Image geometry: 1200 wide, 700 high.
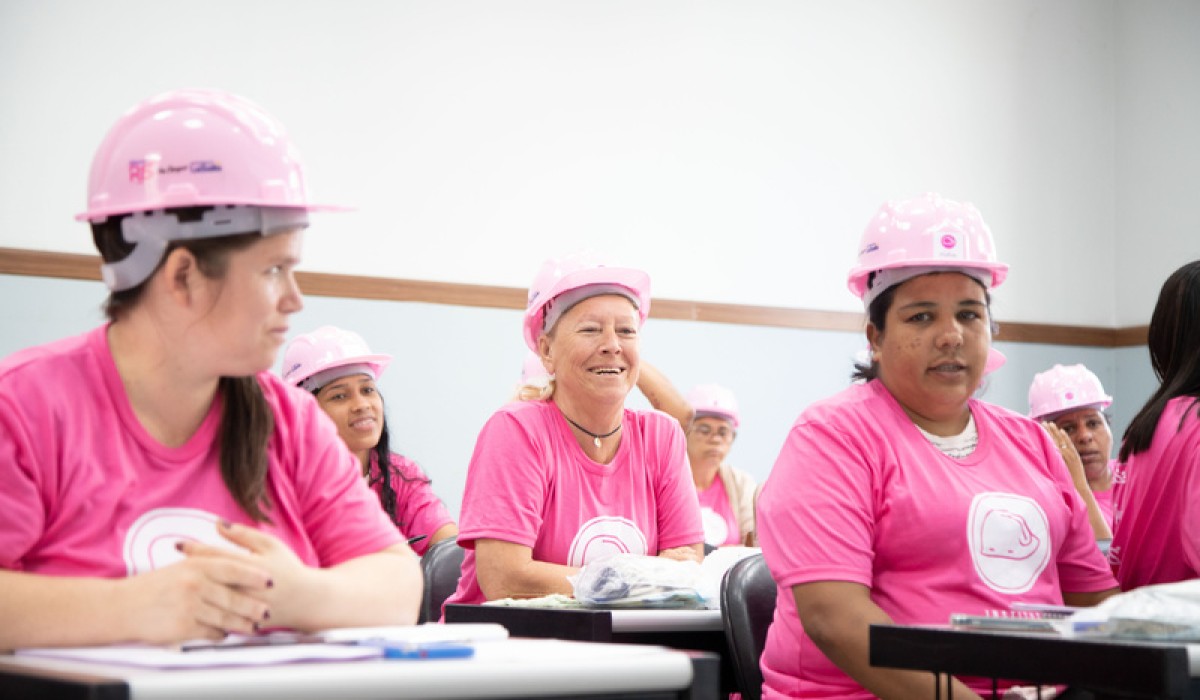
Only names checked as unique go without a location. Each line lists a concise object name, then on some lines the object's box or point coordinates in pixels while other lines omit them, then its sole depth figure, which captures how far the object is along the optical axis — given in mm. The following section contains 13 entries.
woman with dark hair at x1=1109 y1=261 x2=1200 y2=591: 2604
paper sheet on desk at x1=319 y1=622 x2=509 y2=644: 1524
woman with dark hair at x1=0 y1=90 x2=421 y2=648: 1611
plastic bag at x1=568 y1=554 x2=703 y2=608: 2752
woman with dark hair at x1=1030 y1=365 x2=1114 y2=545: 5320
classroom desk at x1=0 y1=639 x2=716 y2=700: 1186
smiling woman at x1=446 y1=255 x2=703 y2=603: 3207
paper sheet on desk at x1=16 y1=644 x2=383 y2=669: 1299
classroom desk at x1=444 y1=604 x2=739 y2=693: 2490
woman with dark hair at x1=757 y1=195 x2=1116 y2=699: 2320
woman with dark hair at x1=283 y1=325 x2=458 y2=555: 4758
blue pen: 1402
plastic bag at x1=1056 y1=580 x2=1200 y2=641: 1710
